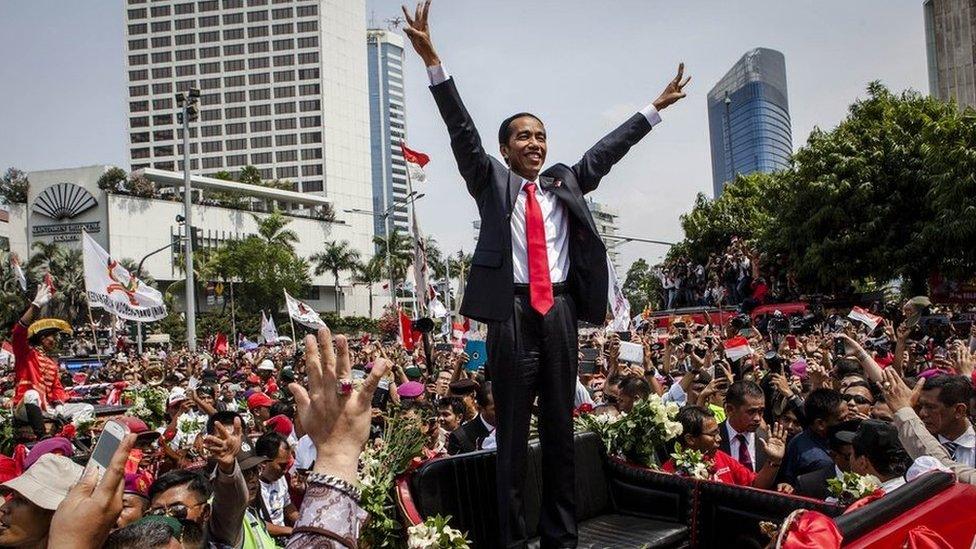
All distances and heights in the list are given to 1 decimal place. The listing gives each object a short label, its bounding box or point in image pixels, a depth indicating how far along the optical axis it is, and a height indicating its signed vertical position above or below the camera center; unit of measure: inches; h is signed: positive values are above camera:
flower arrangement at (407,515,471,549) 113.7 -32.7
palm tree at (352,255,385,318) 3373.5 +192.6
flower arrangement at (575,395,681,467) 172.2 -28.6
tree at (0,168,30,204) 3026.6 +548.2
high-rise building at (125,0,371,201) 4441.4 +1353.3
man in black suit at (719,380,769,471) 235.6 -39.5
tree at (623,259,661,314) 4547.2 +121.5
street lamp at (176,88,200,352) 983.6 +178.9
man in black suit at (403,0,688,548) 129.7 +2.9
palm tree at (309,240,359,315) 3405.5 +249.8
